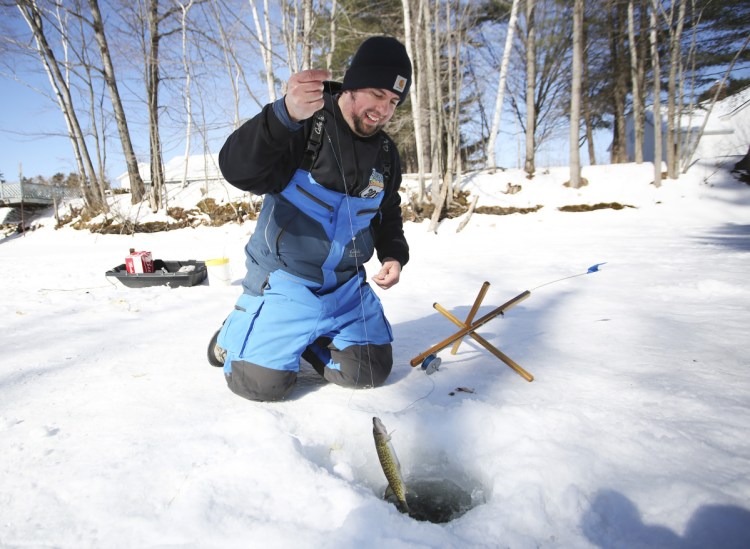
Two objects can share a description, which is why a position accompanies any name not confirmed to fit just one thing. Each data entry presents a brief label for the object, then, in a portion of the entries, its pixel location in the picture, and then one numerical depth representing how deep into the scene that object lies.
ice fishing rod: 2.08
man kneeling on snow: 1.89
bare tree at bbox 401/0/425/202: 9.77
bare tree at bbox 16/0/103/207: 13.20
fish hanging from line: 1.27
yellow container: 4.54
